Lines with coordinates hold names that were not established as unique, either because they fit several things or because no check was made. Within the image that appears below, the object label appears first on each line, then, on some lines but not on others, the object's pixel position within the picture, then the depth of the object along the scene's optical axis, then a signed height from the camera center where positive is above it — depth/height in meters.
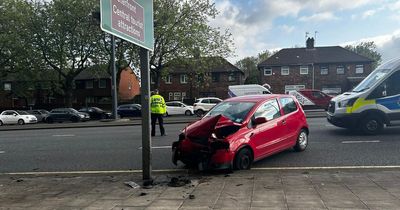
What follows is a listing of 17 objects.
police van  10.89 -0.18
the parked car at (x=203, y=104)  31.21 -0.24
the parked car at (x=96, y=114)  33.33 -1.10
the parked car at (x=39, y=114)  35.71 -1.12
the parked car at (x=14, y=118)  31.77 -1.33
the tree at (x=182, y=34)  34.81 +7.13
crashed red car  6.71 -0.71
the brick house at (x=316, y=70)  44.47 +4.06
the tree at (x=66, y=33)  34.78 +7.39
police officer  12.61 -0.22
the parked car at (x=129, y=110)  33.41 -0.76
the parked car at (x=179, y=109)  32.47 -0.71
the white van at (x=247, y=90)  30.97 +1.02
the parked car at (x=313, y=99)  29.55 +0.10
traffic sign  5.15 +1.38
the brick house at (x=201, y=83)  49.47 +2.63
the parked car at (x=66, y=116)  30.77 -1.16
